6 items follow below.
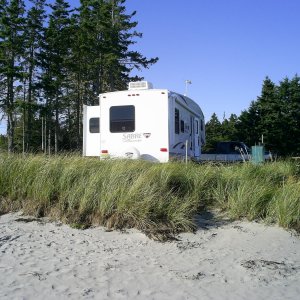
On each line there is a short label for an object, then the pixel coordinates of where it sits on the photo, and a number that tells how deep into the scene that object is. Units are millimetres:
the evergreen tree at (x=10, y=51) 32594
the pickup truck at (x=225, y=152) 19875
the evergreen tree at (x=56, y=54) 35688
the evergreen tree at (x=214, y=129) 42812
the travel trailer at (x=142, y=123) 12477
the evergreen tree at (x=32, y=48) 34781
